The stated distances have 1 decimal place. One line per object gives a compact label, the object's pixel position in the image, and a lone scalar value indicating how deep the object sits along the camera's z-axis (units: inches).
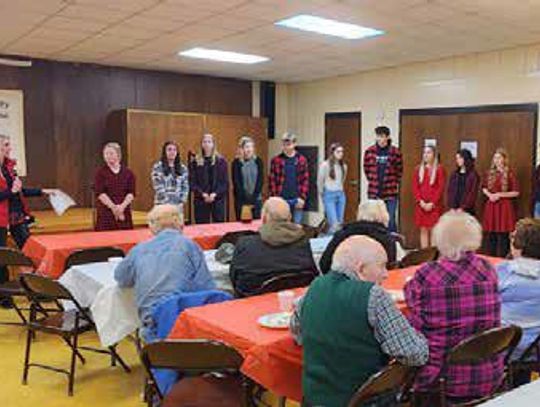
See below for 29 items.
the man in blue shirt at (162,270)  110.4
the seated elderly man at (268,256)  121.6
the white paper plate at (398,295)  107.9
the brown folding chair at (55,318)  124.4
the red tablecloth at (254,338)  84.7
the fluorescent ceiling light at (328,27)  206.8
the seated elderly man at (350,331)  73.2
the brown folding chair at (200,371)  82.4
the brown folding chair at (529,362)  101.3
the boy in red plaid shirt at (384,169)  266.4
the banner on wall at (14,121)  284.0
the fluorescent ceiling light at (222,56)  272.5
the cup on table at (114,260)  142.3
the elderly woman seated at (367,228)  127.7
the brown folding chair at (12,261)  160.2
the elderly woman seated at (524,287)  98.9
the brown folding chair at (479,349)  81.7
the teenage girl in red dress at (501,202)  250.5
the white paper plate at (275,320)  91.4
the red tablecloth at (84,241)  160.1
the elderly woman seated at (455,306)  86.4
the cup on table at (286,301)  102.2
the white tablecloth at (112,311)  121.7
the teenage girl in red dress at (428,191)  269.9
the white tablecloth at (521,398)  59.3
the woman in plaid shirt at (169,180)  219.5
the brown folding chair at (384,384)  70.2
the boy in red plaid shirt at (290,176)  257.6
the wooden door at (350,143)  343.3
